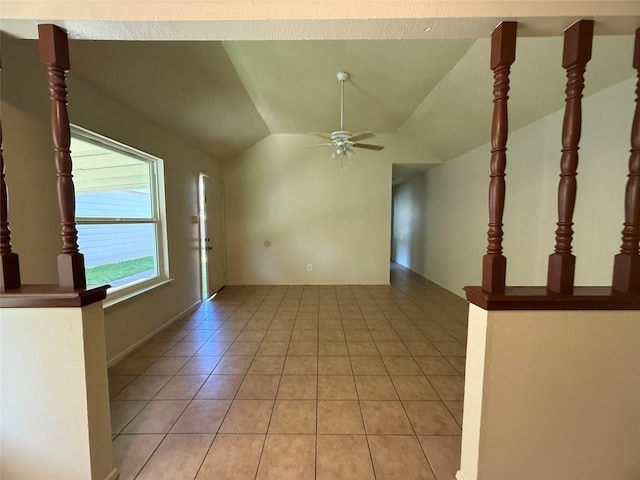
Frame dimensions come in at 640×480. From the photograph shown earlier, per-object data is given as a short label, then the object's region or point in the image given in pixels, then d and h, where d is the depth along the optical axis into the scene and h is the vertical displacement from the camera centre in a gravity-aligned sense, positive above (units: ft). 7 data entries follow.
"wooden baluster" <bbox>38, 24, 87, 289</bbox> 3.87 +1.24
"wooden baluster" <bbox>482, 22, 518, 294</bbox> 3.79 +1.12
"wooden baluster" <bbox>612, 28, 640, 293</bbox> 3.81 +0.04
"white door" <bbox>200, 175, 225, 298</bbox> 14.24 -0.66
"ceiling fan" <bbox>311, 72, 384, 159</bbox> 9.73 +3.17
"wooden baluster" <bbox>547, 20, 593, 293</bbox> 3.73 +1.13
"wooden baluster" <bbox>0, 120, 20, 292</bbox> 4.00 -0.45
